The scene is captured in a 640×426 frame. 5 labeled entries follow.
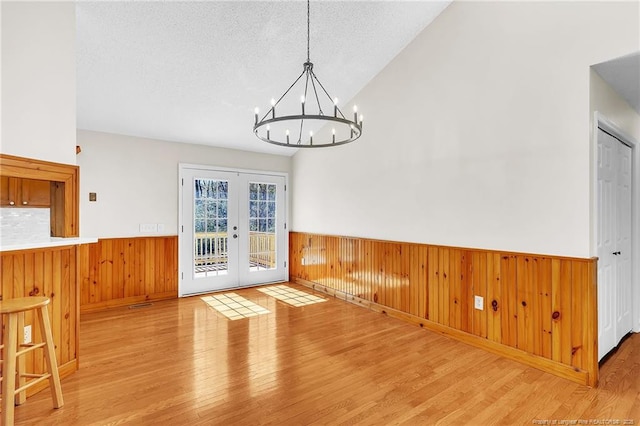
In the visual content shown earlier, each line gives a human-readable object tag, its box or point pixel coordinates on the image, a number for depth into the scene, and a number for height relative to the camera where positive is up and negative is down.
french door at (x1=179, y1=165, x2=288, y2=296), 4.99 -0.27
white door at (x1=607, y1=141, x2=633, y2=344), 2.97 -0.30
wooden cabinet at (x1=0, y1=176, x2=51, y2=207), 2.11 +0.15
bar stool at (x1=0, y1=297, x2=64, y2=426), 1.74 -0.86
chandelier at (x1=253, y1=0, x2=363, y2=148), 4.16 +1.41
